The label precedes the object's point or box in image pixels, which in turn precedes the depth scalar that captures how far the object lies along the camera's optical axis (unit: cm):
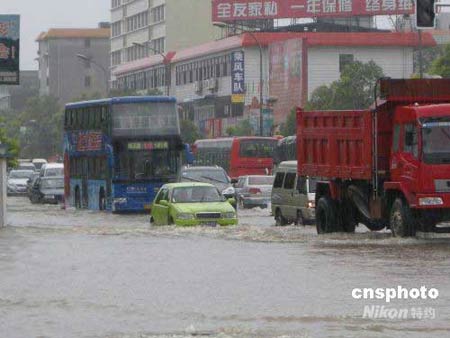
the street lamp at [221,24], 12789
